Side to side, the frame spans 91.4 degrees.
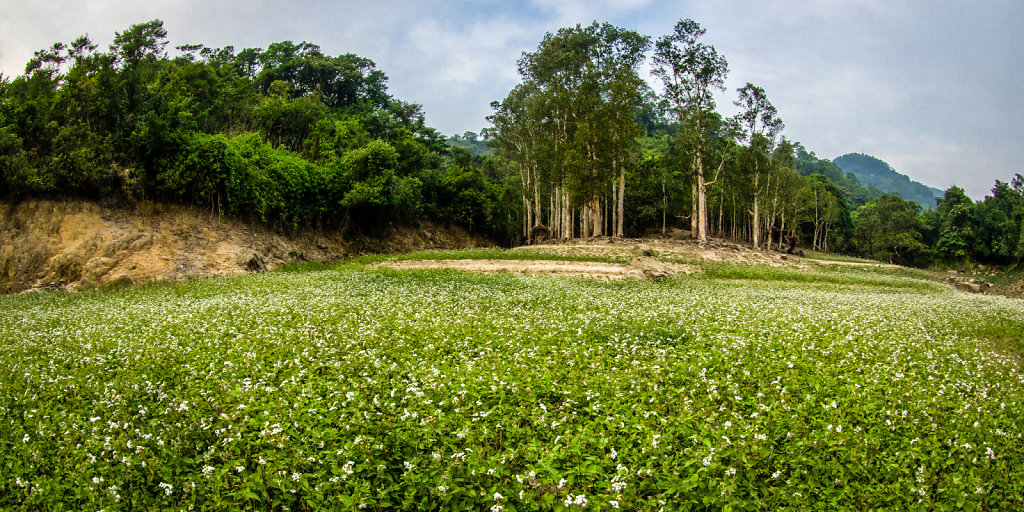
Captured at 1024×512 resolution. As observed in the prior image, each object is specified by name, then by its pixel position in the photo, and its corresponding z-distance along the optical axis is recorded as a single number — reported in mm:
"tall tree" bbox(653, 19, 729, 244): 37625
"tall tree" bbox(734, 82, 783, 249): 41906
